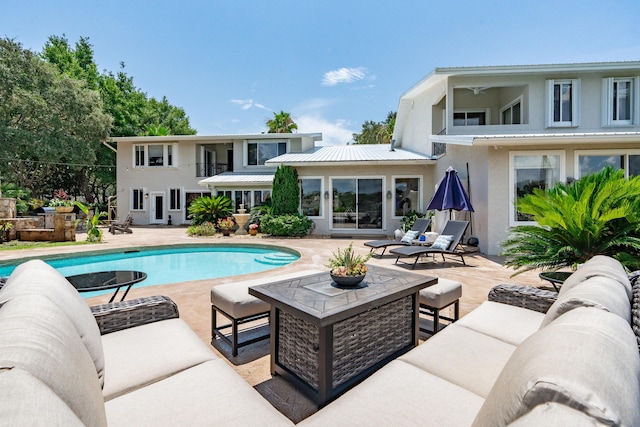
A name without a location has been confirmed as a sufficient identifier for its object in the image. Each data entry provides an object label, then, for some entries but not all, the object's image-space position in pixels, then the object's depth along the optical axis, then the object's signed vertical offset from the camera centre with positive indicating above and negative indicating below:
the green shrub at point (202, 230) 14.15 -0.92
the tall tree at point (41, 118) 18.09 +6.11
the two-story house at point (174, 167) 19.00 +2.87
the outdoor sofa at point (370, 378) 0.83 -0.71
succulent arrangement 3.16 -0.59
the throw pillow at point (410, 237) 9.59 -0.86
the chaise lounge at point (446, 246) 7.36 -0.93
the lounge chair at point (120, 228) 14.91 -0.87
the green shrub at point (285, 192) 13.96 +0.86
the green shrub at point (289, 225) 13.50 -0.66
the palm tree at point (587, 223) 3.96 -0.18
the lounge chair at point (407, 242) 9.05 -0.97
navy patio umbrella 9.09 +0.47
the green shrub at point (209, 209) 15.20 +0.08
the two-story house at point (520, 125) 8.87 +3.20
